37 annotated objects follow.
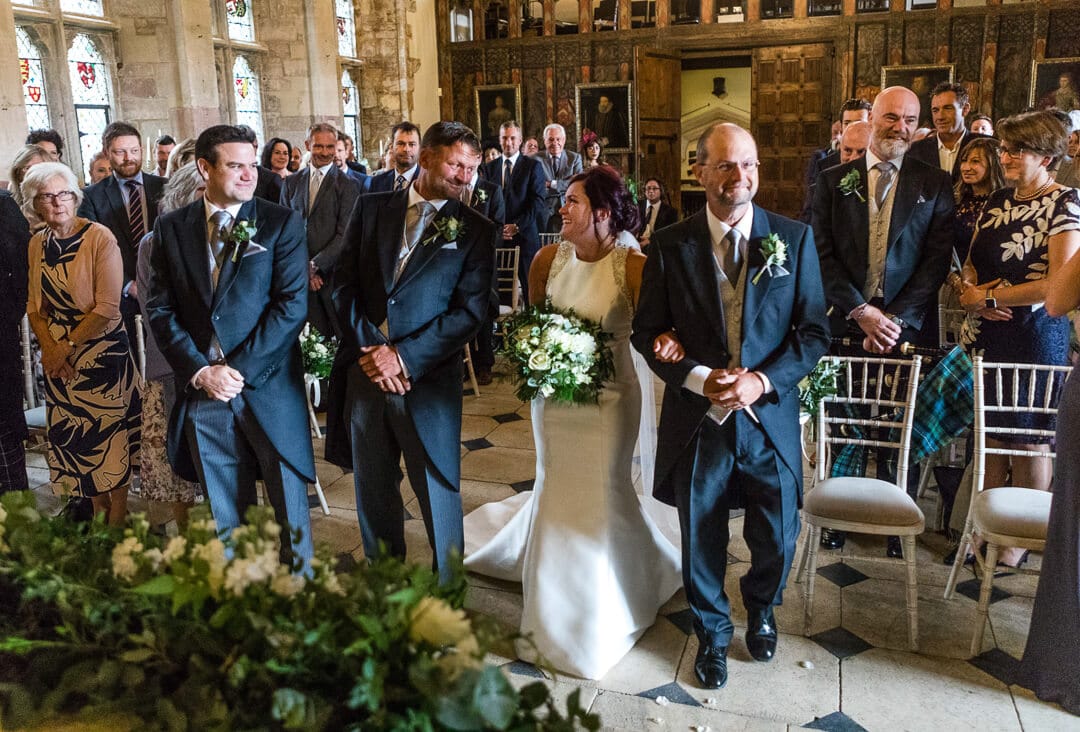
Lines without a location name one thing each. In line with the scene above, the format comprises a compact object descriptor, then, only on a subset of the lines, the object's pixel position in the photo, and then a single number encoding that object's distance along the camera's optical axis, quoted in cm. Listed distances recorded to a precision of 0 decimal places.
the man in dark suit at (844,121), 619
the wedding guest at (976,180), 443
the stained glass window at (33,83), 896
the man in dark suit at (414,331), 346
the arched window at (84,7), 933
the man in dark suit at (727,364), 310
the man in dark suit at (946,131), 514
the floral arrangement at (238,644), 138
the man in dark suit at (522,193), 902
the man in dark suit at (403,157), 652
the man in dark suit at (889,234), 406
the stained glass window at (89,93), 952
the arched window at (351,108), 1441
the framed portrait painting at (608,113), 1470
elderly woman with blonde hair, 405
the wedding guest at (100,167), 686
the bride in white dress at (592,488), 337
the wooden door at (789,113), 1409
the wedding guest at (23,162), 539
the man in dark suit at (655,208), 1062
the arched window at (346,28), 1416
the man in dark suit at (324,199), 626
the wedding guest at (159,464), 431
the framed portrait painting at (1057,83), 1256
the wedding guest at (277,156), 752
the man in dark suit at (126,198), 560
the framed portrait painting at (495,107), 1539
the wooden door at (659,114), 1415
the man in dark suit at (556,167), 971
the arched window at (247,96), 1196
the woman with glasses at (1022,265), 373
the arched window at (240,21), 1190
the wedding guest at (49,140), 651
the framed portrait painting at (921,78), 1323
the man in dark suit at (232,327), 340
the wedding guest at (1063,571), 288
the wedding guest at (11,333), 428
